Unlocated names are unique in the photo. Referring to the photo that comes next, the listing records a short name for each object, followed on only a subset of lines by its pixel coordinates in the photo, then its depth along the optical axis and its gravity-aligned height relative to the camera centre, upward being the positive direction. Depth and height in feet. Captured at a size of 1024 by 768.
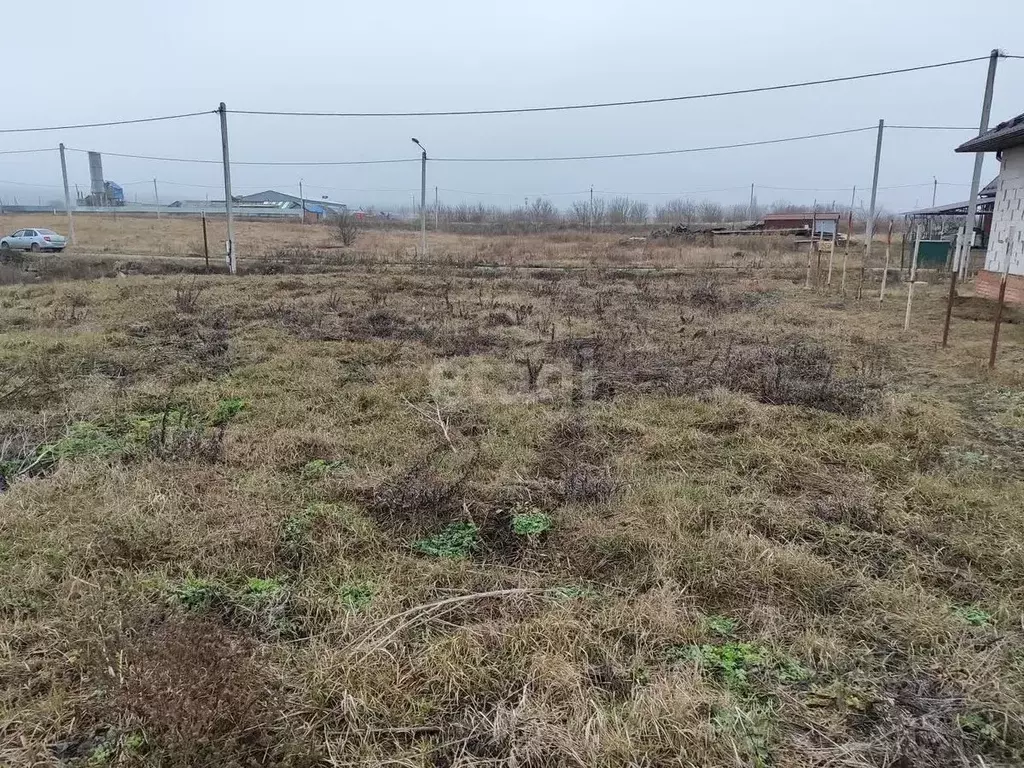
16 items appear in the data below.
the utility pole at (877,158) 85.66 +14.12
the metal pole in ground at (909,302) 34.53 -2.11
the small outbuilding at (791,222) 145.11 +9.46
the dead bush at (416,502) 13.58 -5.48
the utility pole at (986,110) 53.01 +12.88
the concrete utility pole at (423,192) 91.90 +9.56
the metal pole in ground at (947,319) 28.40 -2.66
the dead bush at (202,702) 7.61 -5.64
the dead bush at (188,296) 39.55 -2.91
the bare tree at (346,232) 110.48 +4.25
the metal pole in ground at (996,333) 24.76 -2.72
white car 86.99 +1.35
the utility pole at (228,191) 67.56 +7.02
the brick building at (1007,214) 41.04 +3.55
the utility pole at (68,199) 105.86 +8.98
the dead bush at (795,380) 21.63 -4.48
